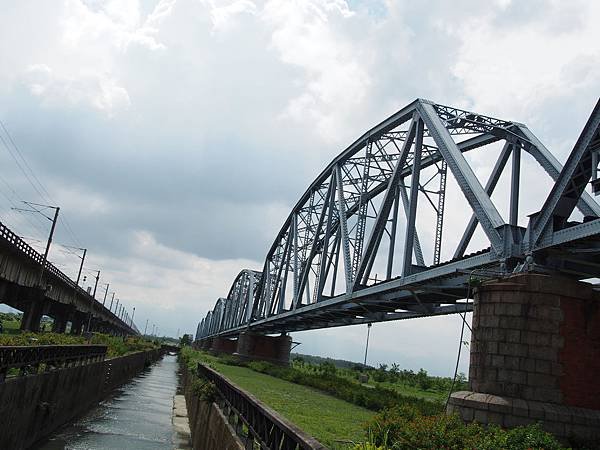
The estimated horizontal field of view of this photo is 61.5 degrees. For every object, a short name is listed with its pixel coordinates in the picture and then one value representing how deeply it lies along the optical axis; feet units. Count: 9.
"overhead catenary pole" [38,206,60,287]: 144.77
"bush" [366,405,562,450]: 28.91
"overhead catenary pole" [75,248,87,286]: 239.46
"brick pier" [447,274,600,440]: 38.60
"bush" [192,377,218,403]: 68.30
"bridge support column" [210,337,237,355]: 344.08
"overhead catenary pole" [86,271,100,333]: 265.24
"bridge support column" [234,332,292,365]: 230.89
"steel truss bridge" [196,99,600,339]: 45.44
